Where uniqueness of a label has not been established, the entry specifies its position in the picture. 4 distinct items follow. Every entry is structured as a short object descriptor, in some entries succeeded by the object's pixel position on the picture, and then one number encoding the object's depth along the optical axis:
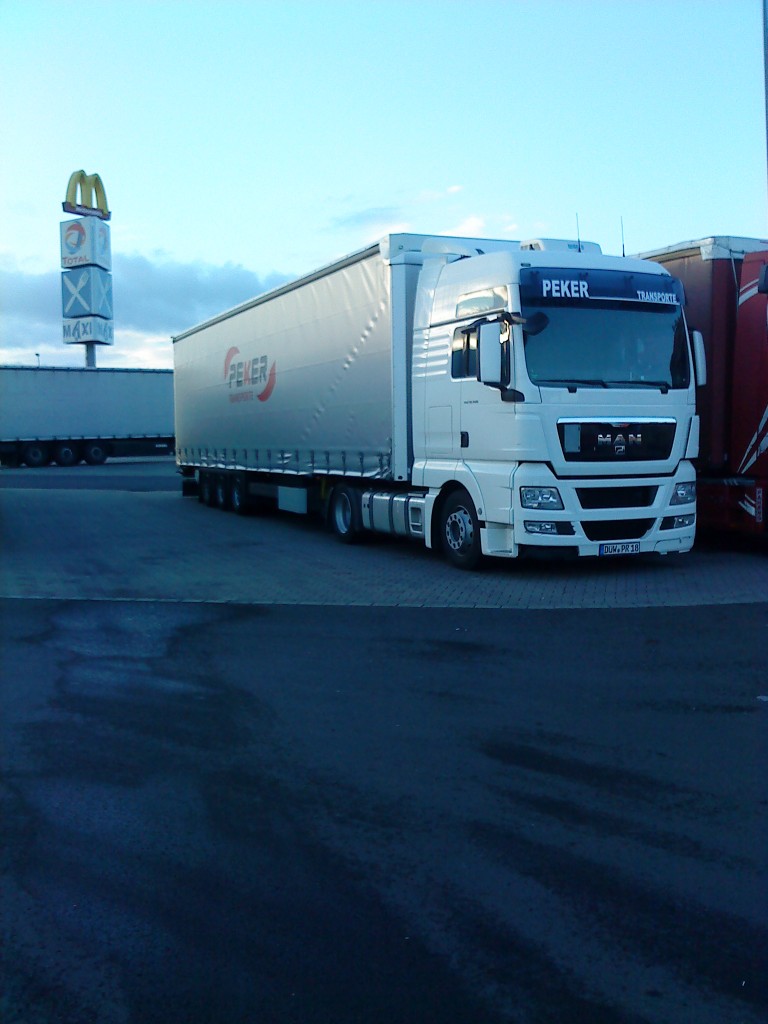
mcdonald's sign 59.00
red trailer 13.08
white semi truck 11.30
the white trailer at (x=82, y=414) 44.75
